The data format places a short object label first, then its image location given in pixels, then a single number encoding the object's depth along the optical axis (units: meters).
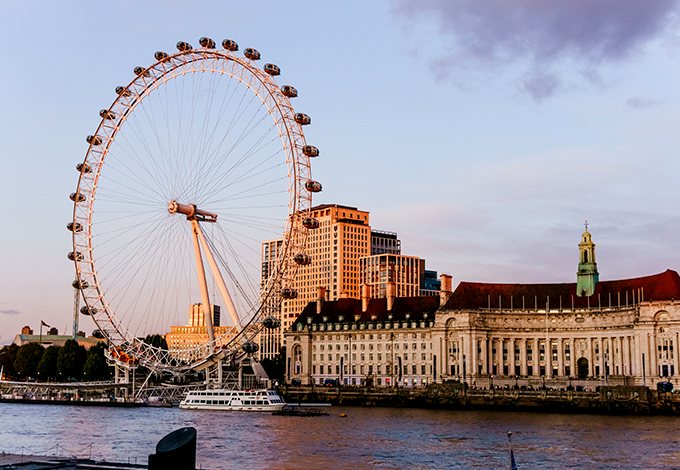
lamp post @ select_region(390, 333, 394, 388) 171.38
